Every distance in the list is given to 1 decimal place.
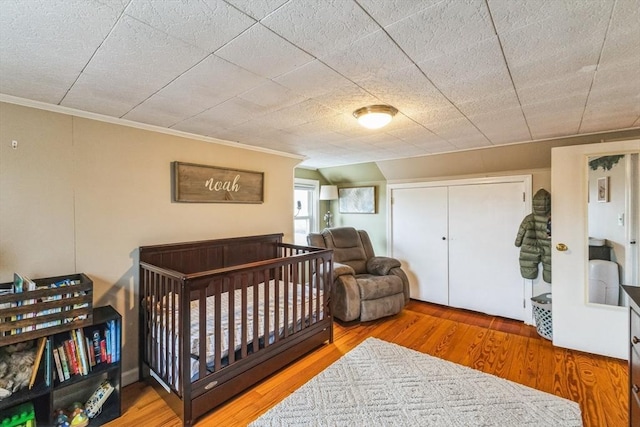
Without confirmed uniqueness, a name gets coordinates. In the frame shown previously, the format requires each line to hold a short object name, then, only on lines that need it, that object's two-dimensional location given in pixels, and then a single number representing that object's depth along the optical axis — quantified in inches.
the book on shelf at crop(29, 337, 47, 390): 62.9
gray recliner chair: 126.0
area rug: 68.9
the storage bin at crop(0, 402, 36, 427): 60.6
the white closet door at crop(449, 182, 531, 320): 134.7
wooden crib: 69.3
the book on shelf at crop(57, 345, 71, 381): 66.1
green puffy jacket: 119.5
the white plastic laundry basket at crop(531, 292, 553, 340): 111.6
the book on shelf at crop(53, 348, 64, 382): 65.3
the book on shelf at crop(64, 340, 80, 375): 67.1
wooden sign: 99.0
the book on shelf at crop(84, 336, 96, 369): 69.9
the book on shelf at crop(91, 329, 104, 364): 71.6
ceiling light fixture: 75.9
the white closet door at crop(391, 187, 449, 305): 155.5
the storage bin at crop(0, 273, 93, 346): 57.5
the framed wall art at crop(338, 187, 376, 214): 179.5
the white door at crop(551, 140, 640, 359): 97.2
